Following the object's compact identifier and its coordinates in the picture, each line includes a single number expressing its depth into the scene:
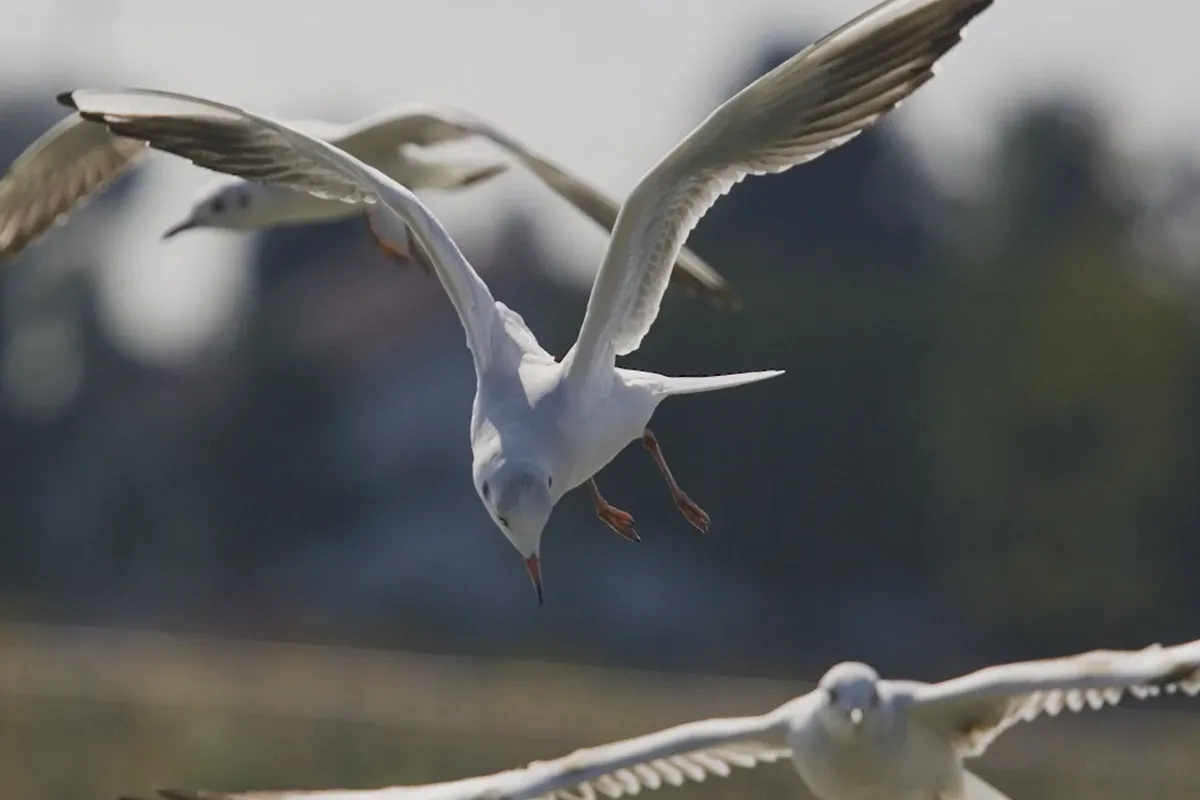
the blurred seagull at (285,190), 18.86
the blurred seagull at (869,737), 13.61
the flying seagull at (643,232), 13.21
